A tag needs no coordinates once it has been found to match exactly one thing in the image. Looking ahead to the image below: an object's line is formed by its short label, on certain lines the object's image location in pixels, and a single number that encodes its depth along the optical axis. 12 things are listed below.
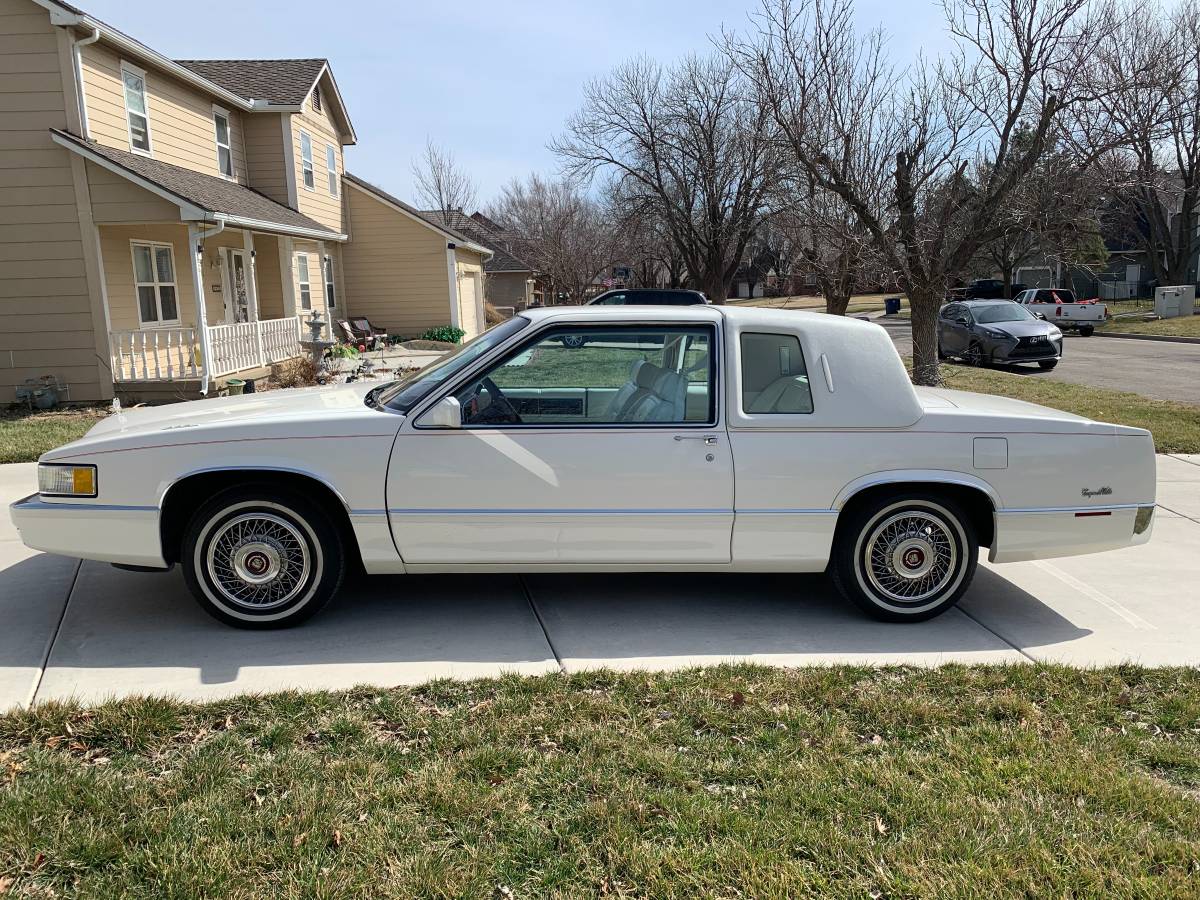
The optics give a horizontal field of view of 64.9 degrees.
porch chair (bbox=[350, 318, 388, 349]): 25.03
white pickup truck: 33.56
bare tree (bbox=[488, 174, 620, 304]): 48.97
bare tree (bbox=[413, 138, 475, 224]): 47.41
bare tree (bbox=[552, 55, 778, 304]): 29.06
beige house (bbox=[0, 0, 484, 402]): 13.51
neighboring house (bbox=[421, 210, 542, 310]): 50.06
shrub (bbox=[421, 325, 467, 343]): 26.45
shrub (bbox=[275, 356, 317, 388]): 16.58
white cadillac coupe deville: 4.70
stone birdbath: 19.66
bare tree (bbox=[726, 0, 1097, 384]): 12.67
